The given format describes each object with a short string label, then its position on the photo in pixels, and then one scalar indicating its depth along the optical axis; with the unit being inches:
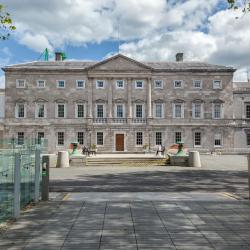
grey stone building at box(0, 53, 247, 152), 1286.7
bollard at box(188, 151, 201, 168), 727.1
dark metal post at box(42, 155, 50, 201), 305.8
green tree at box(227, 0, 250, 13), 348.6
